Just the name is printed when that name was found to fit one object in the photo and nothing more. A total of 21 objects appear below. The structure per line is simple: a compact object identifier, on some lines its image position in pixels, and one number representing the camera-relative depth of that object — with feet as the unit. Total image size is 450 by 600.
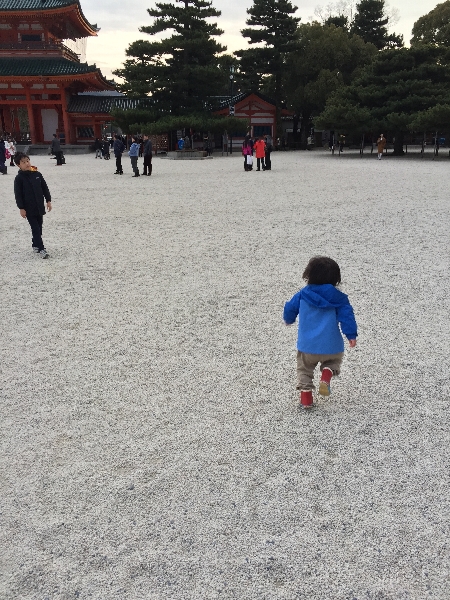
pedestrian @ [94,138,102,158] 103.60
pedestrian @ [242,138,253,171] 67.97
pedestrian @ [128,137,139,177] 62.73
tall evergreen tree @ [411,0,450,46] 122.21
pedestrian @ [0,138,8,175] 68.93
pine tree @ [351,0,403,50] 142.61
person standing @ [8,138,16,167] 82.28
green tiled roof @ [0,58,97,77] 106.83
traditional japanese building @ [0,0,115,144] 107.65
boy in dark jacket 23.77
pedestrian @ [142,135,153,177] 62.68
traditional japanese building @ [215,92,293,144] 124.46
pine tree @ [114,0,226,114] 102.63
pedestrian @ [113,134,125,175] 65.05
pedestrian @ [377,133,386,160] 87.78
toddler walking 10.67
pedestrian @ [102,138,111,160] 102.49
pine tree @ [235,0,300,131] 119.65
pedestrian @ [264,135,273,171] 69.62
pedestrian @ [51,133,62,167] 79.41
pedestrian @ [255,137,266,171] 66.85
